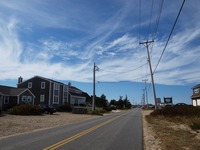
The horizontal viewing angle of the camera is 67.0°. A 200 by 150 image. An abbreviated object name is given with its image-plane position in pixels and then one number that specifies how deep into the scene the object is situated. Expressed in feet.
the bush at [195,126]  36.36
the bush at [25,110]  74.27
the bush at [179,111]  63.02
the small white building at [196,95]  116.22
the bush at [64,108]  114.68
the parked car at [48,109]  87.61
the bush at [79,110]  102.44
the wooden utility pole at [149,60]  77.66
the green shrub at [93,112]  99.12
